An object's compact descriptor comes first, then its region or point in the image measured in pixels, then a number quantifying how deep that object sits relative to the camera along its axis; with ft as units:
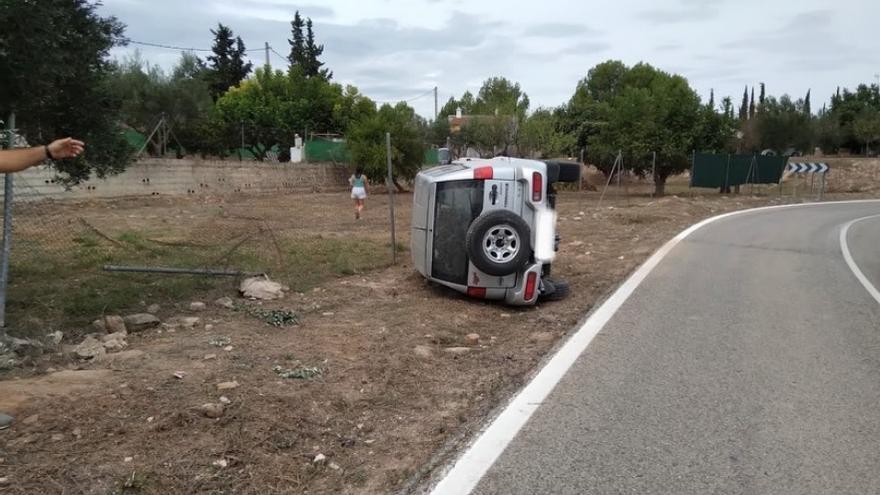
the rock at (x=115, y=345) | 19.52
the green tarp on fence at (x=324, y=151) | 129.39
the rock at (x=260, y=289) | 26.91
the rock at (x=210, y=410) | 14.47
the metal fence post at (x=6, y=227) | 19.53
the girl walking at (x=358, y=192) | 66.69
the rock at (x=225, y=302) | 25.14
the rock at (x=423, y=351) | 20.30
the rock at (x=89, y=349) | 18.75
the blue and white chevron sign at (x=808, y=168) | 104.97
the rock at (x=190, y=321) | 22.57
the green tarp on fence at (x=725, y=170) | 110.93
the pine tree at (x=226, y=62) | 217.15
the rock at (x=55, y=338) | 19.93
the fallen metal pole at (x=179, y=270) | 23.97
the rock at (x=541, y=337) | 22.47
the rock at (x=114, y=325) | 21.58
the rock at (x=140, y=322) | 22.08
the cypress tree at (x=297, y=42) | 233.76
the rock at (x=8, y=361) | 17.26
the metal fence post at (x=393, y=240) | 35.06
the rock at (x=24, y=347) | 18.48
